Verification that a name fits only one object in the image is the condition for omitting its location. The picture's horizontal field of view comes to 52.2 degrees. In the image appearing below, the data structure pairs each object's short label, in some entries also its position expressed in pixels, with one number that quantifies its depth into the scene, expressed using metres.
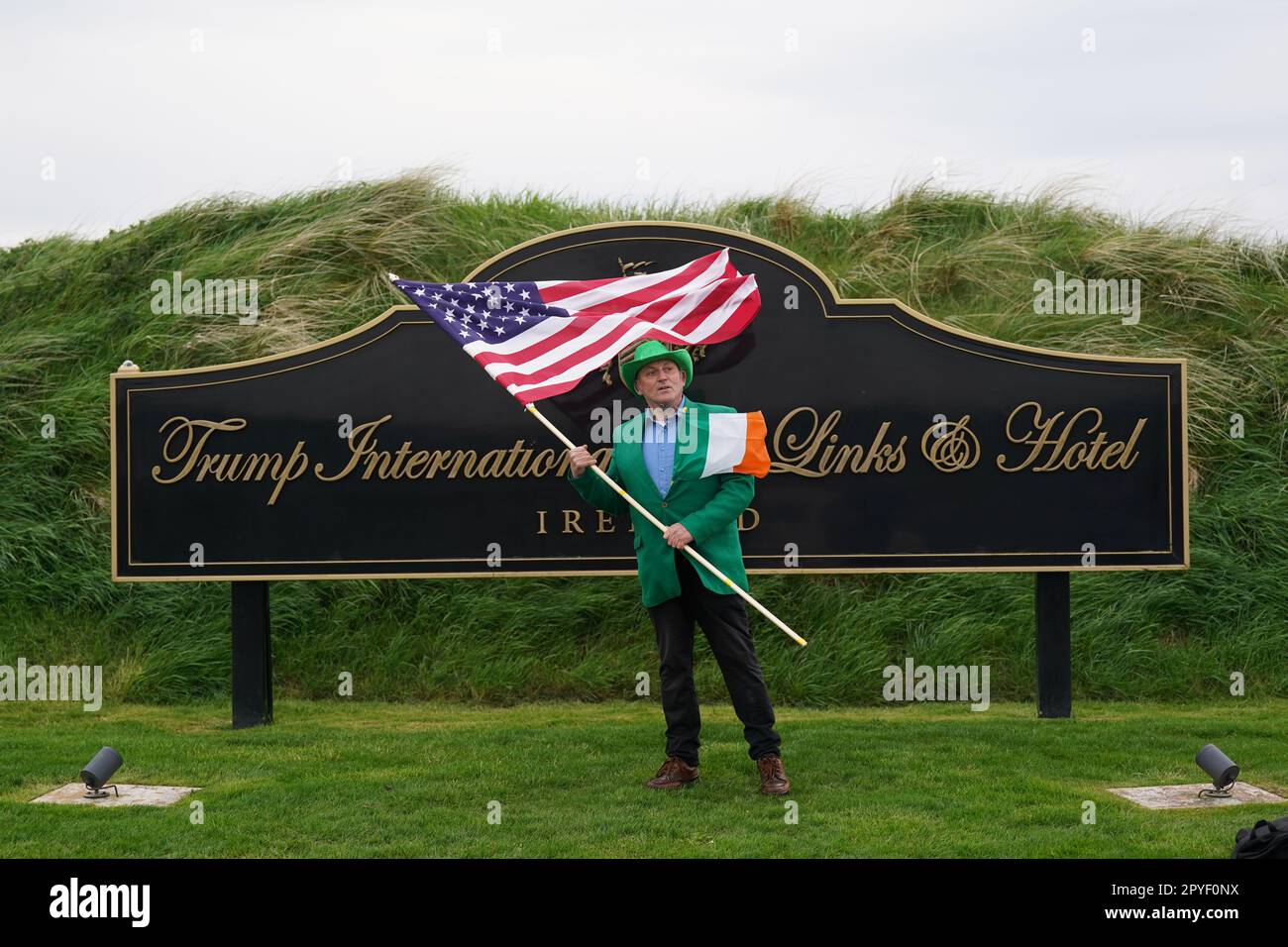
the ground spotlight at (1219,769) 6.13
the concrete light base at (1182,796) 6.16
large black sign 8.28
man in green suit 6.16
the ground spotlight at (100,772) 6.45
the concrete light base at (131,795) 6.48
